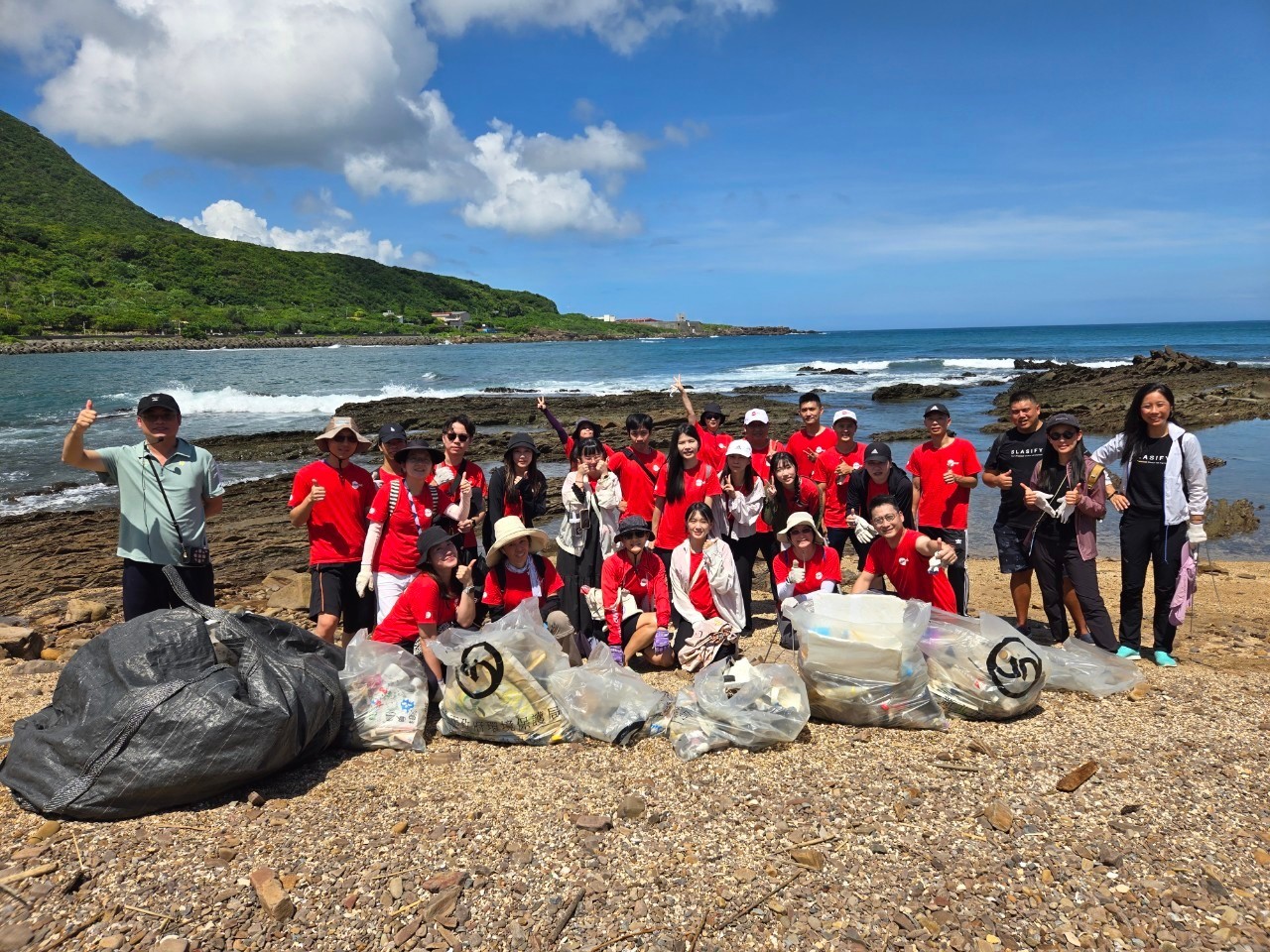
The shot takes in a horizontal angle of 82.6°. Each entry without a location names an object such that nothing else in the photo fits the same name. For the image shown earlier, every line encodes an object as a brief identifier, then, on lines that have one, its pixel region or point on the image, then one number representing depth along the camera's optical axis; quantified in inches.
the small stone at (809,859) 118.2
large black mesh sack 122.4
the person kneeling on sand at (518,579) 194.7
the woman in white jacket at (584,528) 220.8
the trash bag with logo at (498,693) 157.0
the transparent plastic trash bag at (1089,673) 173.9
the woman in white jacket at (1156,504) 192.7
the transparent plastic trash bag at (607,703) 158.1
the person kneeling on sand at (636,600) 203.9
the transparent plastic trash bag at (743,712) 152.4
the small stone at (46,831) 120.4
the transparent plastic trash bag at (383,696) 155.5
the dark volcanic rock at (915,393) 1103.0
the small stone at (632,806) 132.9
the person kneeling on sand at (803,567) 219.0
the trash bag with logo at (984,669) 160.2
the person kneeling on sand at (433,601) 178.7
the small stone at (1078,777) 135.6
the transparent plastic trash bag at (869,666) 154.8
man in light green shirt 160.6
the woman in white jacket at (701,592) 205.9
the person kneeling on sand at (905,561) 189.6
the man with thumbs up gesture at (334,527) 194.7
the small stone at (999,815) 125.6
